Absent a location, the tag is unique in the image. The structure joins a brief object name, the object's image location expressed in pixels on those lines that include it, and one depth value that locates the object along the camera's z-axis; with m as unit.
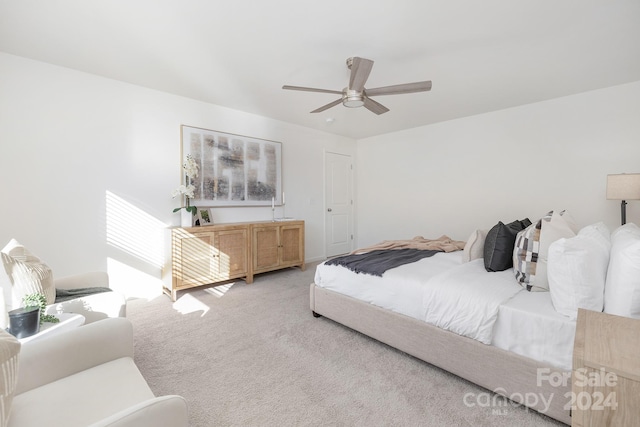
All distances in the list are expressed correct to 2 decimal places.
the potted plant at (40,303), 1.37
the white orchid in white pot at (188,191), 3.51
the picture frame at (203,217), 3.73
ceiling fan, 2.16
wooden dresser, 3.32
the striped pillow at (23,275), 1.50
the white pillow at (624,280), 1.19
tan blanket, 3.19
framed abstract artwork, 3.81
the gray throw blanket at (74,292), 1.90
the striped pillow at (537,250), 1.82
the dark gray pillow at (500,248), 2.22
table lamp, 2.71
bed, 1.46
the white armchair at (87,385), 0.87
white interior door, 5.52
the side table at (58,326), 1.27
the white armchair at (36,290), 1.48
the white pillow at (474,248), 2.56
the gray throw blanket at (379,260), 2.40
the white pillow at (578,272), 1.42
